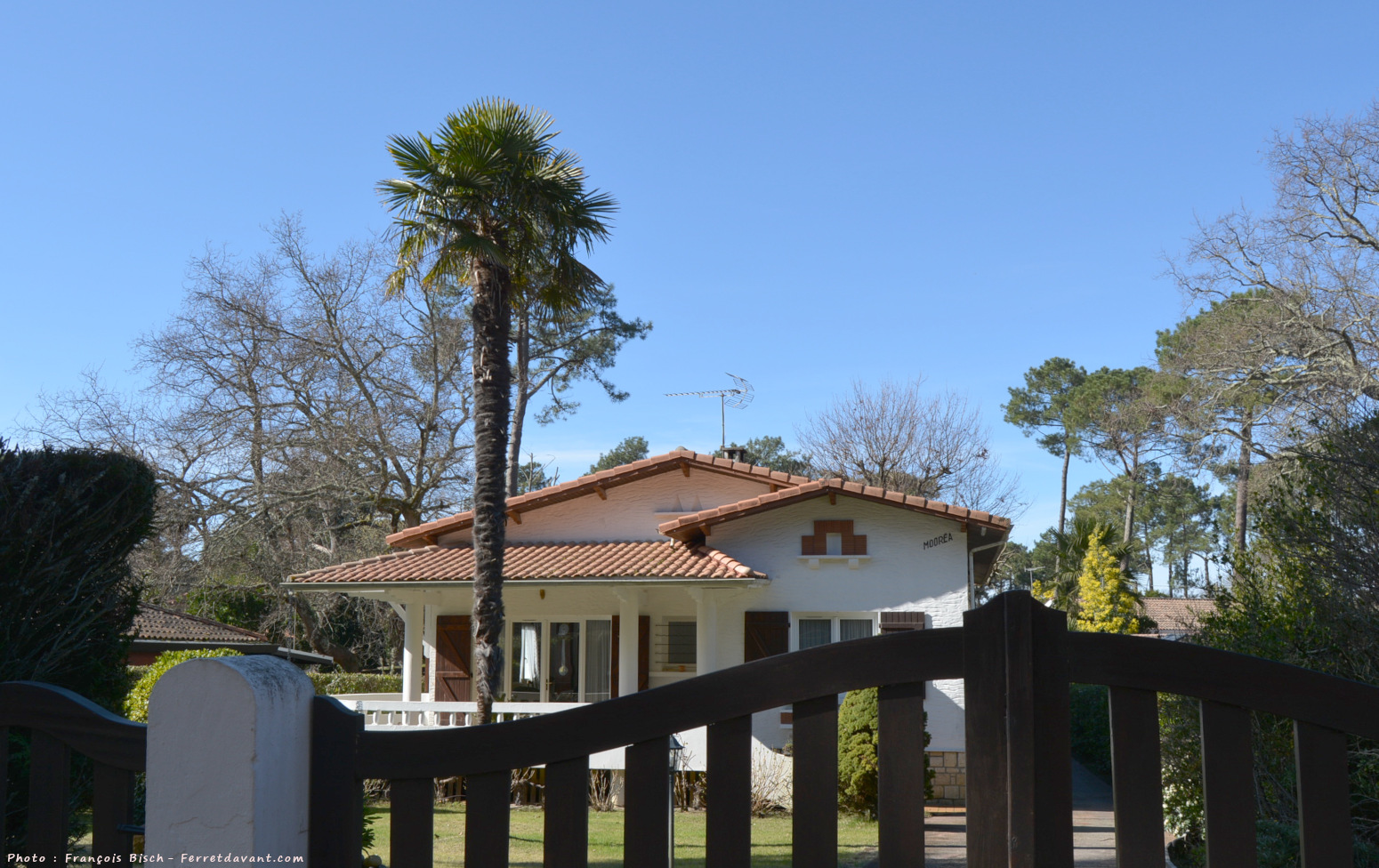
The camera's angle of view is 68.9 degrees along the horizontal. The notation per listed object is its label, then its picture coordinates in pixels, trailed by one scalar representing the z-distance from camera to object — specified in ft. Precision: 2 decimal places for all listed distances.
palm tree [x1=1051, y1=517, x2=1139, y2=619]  104.01
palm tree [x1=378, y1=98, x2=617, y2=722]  44.27
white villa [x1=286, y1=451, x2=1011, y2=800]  53.11
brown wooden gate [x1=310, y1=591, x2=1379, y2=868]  6.40
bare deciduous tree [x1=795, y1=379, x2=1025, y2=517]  107.65
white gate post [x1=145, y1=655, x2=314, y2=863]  6.63
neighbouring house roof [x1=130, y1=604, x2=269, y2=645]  85.30
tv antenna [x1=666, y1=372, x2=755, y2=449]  84.48
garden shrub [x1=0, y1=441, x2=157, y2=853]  19.10
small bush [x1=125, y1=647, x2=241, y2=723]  43.57
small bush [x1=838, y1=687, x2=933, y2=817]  41.96
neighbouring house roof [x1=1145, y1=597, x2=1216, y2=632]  140.91
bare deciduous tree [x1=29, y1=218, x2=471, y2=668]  74.33
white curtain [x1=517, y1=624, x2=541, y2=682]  59.26
